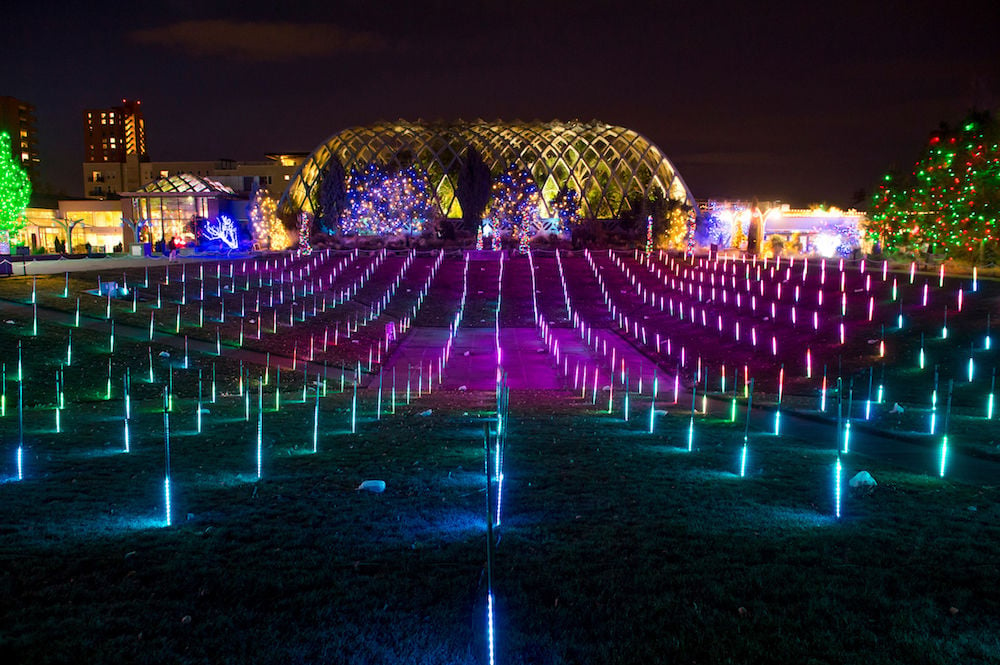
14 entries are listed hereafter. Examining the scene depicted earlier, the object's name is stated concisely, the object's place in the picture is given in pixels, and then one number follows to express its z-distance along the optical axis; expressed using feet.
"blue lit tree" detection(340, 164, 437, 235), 219.41
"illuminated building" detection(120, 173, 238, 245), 216.13
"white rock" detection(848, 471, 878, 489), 29.91
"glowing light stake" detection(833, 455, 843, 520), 26.71
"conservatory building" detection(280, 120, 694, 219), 258.16
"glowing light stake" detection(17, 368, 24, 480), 30.56
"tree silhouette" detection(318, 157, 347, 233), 224.94
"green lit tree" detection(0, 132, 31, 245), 144.25
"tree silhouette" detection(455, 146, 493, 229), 230.89
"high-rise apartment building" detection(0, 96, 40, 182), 431.84
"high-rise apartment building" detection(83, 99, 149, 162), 554.05
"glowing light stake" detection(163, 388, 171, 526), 25.35
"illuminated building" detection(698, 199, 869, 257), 248.73
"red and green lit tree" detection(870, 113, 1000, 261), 104.06
